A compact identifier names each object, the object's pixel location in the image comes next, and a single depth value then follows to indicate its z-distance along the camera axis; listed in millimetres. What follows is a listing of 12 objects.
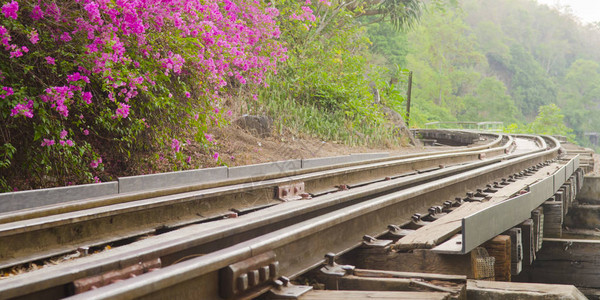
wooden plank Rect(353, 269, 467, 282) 2521
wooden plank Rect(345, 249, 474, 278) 2943
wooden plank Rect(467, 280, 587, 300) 2244
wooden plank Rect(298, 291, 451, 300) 2284
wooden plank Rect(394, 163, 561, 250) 3119
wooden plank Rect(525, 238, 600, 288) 5453
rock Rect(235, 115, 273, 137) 11008
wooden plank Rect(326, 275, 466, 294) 2432
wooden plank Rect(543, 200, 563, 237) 6137
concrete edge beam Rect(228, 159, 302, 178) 6105
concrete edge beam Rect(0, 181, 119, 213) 3779
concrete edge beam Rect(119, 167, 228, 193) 4750
